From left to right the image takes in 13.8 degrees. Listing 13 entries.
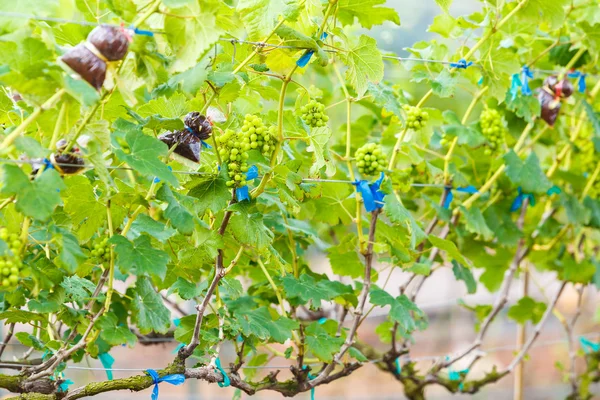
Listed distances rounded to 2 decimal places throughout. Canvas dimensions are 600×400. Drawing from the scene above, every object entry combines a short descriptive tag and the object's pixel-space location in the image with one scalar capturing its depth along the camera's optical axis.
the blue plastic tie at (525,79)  5.83
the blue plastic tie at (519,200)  6.10
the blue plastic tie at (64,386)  5.06
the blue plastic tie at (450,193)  5.87
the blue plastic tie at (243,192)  5.05
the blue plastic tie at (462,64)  5.55
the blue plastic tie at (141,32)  4.75
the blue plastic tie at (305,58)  5.01
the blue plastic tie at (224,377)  5.20
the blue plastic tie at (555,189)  6.19
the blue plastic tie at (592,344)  7.14
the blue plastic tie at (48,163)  4.76
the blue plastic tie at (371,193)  5.39
